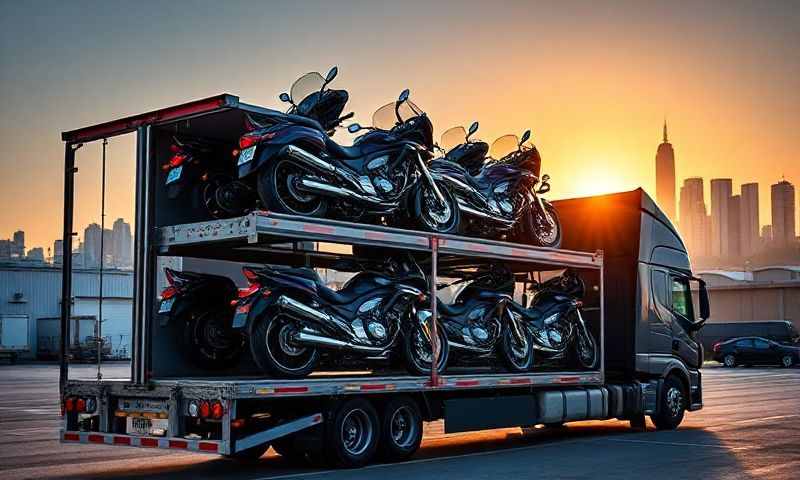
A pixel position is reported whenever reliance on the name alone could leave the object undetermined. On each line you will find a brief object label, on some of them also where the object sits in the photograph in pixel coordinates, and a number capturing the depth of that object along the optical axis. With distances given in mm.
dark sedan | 46281
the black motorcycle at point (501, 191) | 14688
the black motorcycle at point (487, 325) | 13988
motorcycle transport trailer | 10805
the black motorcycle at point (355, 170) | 11570
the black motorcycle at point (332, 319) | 11312
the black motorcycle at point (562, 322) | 15547
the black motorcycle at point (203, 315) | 12367
